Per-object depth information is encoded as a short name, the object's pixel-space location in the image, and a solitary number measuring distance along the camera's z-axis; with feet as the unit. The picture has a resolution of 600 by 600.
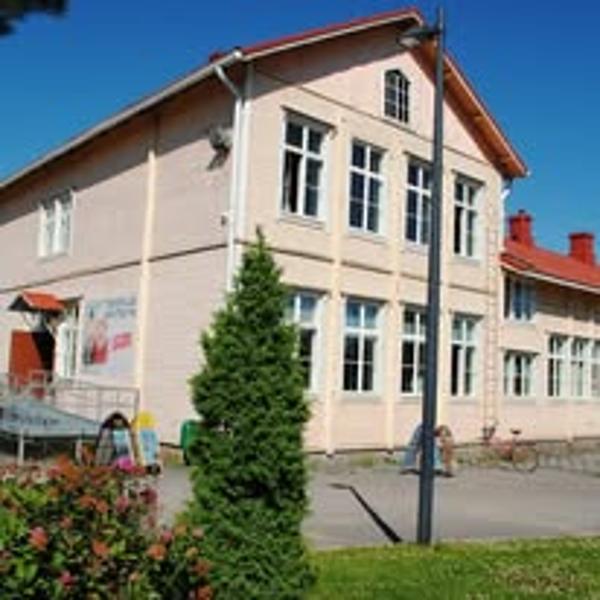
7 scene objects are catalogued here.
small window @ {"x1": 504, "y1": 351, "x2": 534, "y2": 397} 89.05
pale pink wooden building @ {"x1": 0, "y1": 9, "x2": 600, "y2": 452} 62.44
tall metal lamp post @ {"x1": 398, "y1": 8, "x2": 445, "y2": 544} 34.53
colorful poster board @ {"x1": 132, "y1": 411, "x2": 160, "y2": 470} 49.80
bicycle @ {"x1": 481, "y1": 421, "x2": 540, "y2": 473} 75.66
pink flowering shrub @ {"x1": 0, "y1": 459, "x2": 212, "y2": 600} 15.57
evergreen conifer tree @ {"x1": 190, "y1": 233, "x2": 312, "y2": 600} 21.66
